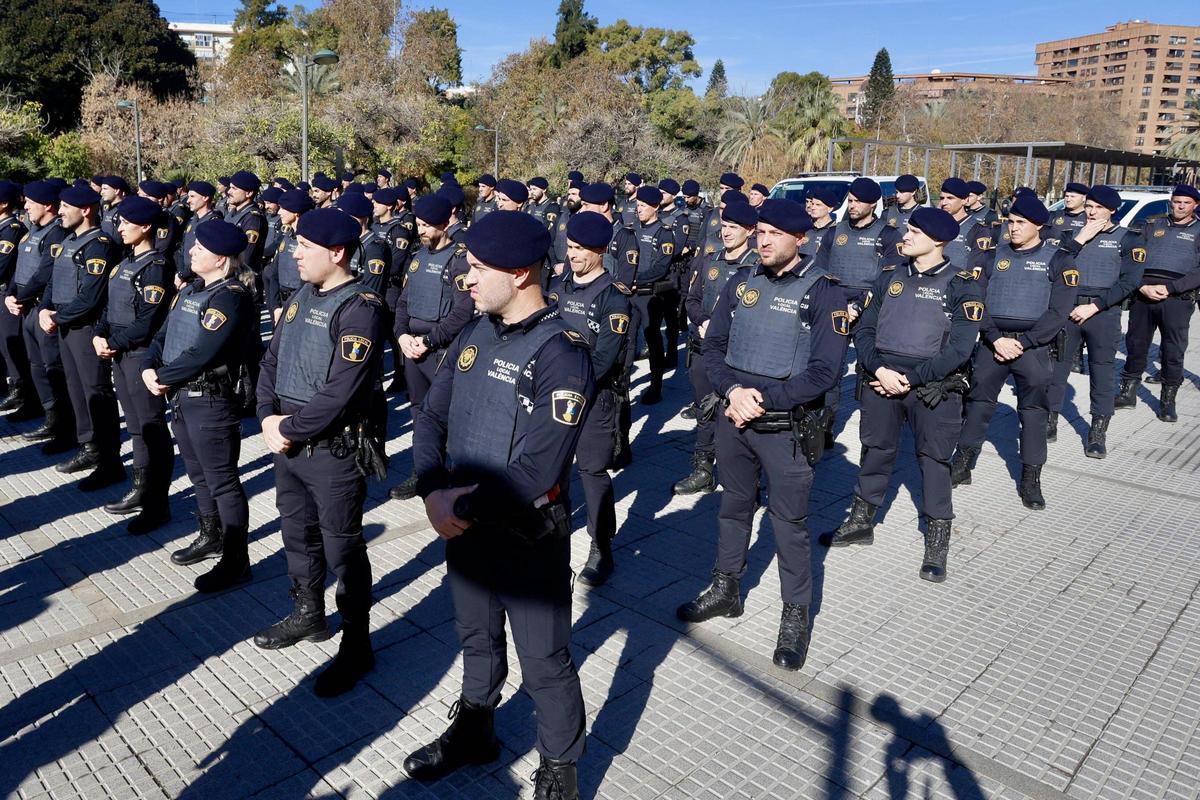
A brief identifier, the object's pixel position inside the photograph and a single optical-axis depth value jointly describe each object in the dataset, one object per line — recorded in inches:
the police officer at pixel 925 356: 197.3
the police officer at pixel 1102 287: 297.1
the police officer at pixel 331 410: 147.1
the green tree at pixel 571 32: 2105.1
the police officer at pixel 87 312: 238.1
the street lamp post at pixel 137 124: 1088.2
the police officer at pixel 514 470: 107.7
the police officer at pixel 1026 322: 244.2
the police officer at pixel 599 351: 194.9
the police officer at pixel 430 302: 242.5
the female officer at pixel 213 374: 179.2
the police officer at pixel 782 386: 160.7
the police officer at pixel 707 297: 248.4
